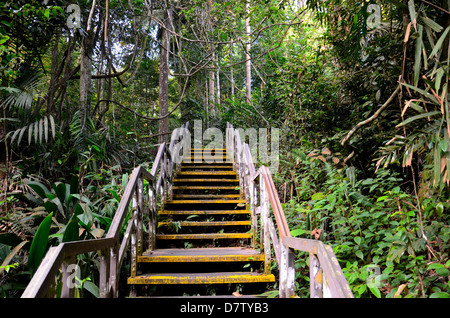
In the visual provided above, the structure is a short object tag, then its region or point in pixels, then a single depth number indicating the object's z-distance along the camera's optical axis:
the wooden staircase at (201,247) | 2.70
